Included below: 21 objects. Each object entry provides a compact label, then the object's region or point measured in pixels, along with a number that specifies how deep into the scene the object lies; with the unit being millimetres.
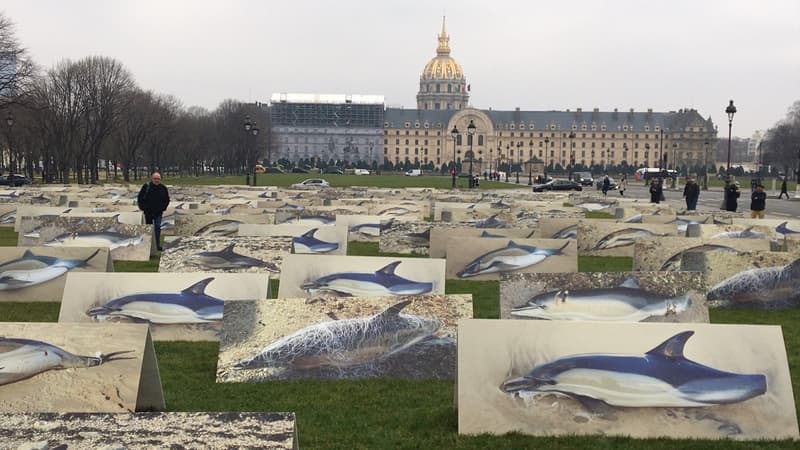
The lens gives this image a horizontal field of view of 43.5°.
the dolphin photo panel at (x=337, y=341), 8695
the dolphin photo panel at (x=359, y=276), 11266
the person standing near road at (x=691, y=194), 36406
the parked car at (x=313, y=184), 59256
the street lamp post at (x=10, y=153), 57131
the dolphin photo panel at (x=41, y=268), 13305
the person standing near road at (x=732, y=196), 34303
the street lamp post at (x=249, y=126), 57947
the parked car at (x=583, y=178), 102700
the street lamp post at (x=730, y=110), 49347
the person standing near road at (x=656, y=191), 39406
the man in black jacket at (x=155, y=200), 19578
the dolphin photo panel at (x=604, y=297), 9727
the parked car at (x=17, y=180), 69000
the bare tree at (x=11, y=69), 50281
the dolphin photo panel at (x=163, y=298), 10469
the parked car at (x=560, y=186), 68825
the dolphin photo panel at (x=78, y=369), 7195
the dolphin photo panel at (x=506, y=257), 14930
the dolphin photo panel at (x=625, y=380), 7078
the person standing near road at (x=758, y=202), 30297
